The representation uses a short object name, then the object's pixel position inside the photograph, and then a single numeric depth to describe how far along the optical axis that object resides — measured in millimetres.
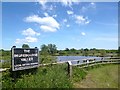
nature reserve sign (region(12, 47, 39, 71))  4198
